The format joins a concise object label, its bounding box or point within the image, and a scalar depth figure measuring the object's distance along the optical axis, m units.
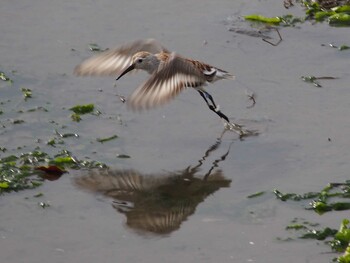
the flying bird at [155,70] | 14.59
